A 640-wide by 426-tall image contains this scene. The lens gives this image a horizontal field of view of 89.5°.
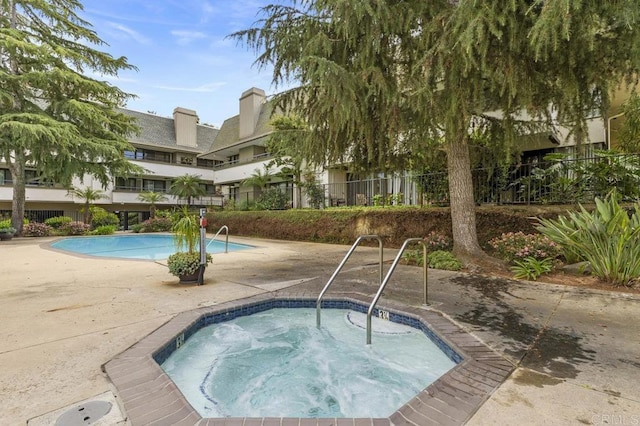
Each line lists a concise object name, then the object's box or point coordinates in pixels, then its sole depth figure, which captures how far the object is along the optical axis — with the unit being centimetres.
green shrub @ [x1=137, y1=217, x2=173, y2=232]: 2322
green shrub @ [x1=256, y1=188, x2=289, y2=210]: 1883
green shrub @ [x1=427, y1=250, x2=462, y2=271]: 717
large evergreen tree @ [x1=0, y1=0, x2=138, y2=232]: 1566
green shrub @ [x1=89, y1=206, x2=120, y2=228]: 2327
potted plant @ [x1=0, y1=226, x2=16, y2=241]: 1617
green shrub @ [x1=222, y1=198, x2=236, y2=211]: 2165
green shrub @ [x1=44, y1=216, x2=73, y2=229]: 2112
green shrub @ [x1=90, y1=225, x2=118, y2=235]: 2106
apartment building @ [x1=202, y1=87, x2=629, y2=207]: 1163
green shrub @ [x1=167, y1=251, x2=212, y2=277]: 588
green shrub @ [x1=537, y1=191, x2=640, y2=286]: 522
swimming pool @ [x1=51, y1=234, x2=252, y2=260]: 1246
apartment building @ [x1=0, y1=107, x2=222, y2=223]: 2542
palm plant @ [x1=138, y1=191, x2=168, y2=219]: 2677
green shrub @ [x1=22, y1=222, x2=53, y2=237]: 1836
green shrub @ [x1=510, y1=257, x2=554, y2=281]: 617
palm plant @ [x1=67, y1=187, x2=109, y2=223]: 2361
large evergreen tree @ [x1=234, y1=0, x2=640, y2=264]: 478
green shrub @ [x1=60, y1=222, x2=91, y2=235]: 2033
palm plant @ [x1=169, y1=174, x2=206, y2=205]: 2677
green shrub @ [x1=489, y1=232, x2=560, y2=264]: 656
